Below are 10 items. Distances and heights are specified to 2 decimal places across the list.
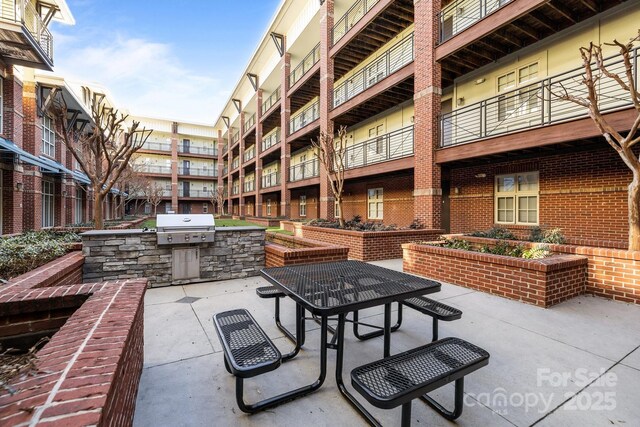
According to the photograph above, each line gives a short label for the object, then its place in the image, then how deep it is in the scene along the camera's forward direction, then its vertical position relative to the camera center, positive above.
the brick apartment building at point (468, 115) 7.69 +3.66
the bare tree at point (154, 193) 30.40 +2.13
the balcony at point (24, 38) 8.58 +5.55
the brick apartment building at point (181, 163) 38.44 +6.76
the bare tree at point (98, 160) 7.45 +1.42
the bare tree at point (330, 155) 11.73 +2.41
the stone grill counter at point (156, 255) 5.43 -0.91
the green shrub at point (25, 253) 4.46 -0.73
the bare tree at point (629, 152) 4.74 +1.00
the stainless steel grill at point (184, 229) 5.66 -0.36
